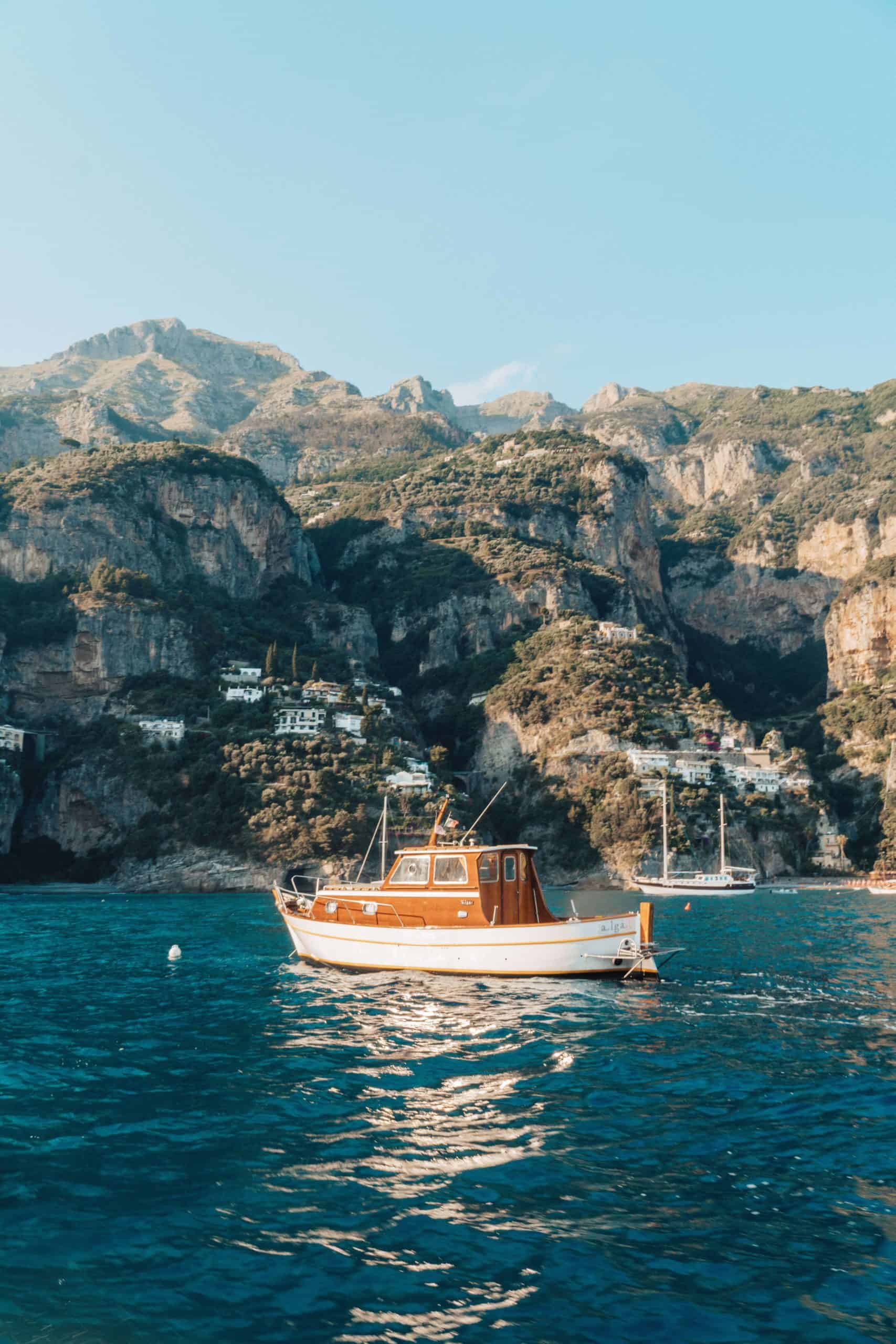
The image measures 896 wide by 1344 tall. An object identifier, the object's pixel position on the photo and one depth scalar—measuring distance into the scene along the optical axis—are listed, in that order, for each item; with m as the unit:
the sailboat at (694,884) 106.62
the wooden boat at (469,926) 34.28
